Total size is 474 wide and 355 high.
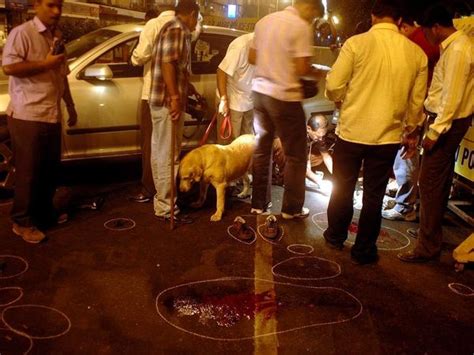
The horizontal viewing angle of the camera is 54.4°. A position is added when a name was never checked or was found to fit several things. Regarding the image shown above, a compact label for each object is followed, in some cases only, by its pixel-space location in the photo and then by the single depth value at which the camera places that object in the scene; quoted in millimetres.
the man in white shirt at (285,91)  4055
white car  5152
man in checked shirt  4082
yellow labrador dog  4473
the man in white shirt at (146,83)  4430
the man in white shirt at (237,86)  5109
